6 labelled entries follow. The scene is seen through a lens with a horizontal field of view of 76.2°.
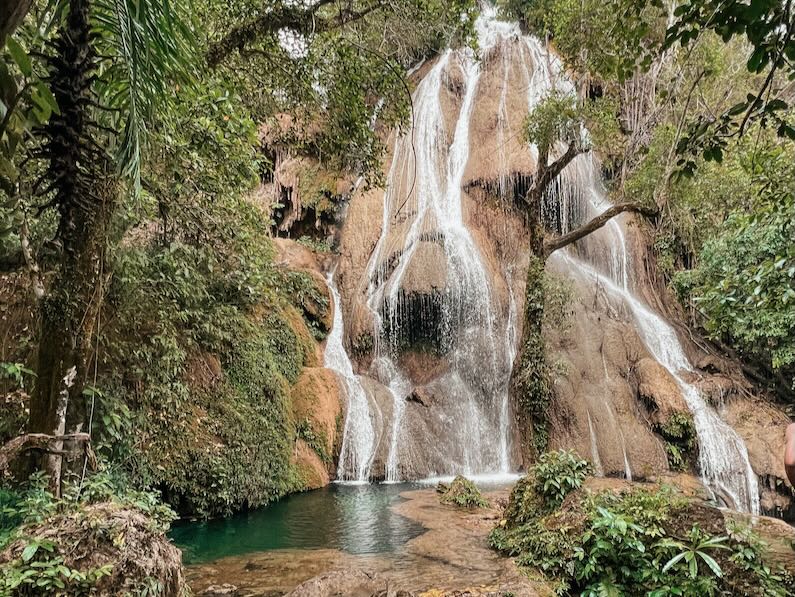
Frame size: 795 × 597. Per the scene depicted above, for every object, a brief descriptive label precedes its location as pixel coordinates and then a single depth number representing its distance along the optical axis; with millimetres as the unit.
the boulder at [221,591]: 4711
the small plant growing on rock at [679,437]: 11392
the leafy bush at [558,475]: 5609
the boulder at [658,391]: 11852
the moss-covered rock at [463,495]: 8328
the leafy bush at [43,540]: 2529
